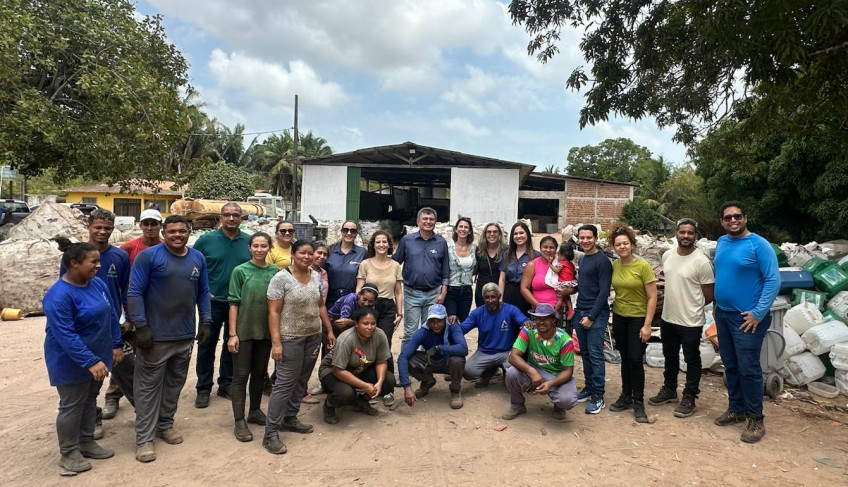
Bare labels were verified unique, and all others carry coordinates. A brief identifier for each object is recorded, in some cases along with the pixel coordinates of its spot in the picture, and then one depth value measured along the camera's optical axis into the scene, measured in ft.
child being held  15.72
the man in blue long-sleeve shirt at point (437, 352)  14.76
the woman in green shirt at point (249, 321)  12.26
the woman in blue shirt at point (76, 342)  9.94
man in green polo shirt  14.14
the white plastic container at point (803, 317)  18.67
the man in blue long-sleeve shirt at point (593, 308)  14.35
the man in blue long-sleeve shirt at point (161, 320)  11.30
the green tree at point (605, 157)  163.84
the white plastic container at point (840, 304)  20.07
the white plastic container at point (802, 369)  16.75
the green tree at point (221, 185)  100.32
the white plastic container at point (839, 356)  16.28
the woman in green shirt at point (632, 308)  13.96
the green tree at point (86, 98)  33.14
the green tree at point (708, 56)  12.73
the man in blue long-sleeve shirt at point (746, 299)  12.71
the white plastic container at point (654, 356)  19.54
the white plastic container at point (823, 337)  17.00
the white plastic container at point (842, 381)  16.20
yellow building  108.78
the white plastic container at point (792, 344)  17.22
